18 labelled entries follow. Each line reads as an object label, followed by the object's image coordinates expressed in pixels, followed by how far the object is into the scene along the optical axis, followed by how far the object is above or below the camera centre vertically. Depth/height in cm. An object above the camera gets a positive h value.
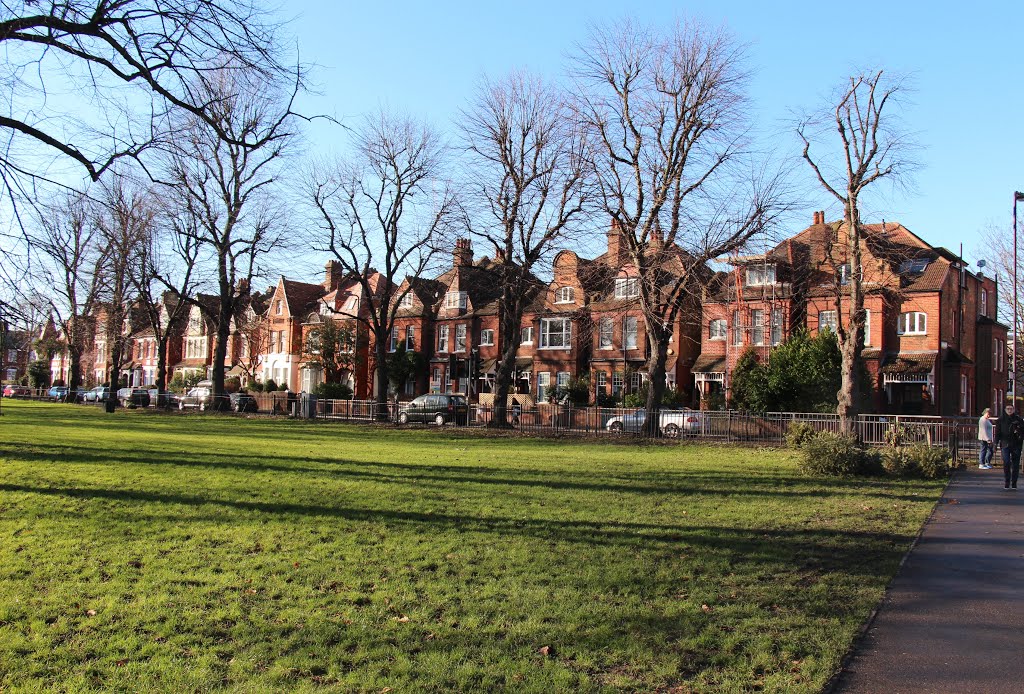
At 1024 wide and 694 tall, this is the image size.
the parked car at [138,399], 5019 -184
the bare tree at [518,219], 3378 +663
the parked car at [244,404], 5003 -200
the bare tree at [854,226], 2969 +608
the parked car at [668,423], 3016 -166
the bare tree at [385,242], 4131 +680
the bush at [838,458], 1814 -166
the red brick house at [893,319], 3972 +350
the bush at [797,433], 2416 -151
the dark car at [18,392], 7750 -241
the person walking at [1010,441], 1727 -118
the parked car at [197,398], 5169 -176
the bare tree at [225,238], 4381 +735
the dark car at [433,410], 3947 -169
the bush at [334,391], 5522 -120
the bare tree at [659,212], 3088 +657
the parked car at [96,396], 6042 -207
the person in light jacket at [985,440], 2148 -140
